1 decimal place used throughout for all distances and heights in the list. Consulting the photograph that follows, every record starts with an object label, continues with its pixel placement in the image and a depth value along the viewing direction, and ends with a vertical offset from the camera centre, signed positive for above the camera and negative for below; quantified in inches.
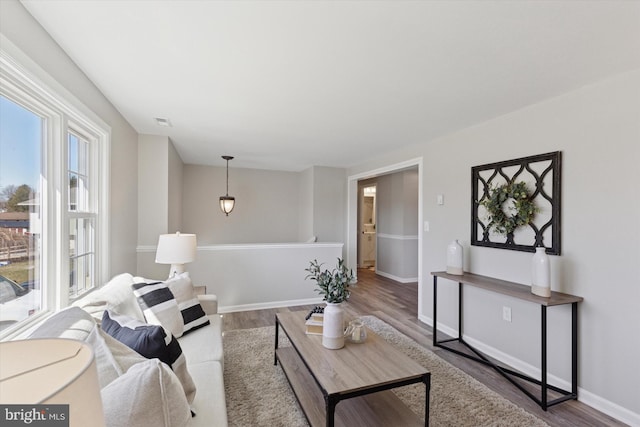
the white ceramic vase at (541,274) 87.8 -18.5
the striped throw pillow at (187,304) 90.4 -29.3
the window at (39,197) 57.5 +3.4
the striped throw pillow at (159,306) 78.8 -25.8
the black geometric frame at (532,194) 94.4 +7.1
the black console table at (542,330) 84.5 -34.3
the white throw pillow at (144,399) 32.9 -22.0
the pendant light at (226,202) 199.2 +6.7
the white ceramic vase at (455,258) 120.7 -18.9
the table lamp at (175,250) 113.0 -14.7
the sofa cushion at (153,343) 48.7 -22.0
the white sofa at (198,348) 52.0 -35.9
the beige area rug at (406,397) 76.7 -53.8
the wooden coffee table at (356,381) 60.4 -35.2
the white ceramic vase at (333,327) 75.5 -29.6
